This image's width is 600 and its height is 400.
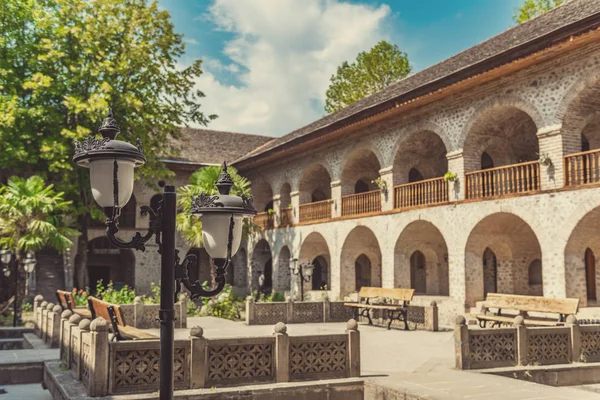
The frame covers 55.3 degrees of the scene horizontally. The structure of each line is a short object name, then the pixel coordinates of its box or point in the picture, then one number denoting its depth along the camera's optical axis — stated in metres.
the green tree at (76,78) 19.59
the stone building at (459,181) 13.48
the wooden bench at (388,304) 14.73
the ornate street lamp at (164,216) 3.82
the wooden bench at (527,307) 10.95
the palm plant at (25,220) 15.58
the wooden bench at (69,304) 12.01
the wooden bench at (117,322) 7.50
